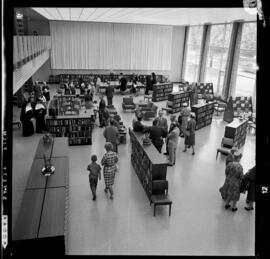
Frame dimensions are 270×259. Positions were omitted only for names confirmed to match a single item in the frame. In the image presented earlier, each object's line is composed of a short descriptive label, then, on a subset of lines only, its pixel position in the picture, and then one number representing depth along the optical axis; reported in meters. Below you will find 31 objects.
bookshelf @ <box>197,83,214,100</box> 17.52
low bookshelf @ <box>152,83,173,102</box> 17.72
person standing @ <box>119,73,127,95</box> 18.53
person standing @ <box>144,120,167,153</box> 8.73
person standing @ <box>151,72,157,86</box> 19.02
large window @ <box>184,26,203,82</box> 21.14
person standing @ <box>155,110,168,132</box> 9.71
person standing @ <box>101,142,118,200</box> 6.79
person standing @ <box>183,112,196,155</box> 9.56
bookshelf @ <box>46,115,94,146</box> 10.54
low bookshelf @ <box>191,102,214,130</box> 12.66
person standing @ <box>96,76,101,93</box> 18.76
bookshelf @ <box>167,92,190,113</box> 15.12
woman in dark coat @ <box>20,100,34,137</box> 11.02
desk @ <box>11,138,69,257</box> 4.45
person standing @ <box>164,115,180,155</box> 8.92
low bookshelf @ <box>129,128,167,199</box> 6.89
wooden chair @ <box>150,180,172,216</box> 6.53
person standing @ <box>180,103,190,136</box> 10.64
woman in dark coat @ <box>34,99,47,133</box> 11.48
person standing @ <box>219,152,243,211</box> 6.57
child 6.76
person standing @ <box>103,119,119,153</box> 8.70
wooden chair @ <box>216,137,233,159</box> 9.72
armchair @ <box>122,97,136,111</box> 15.09
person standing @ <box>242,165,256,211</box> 6.55
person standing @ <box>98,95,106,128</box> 12.20
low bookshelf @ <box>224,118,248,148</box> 9.85
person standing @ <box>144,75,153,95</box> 19.03
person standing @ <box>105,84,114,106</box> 14.96
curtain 21.05
